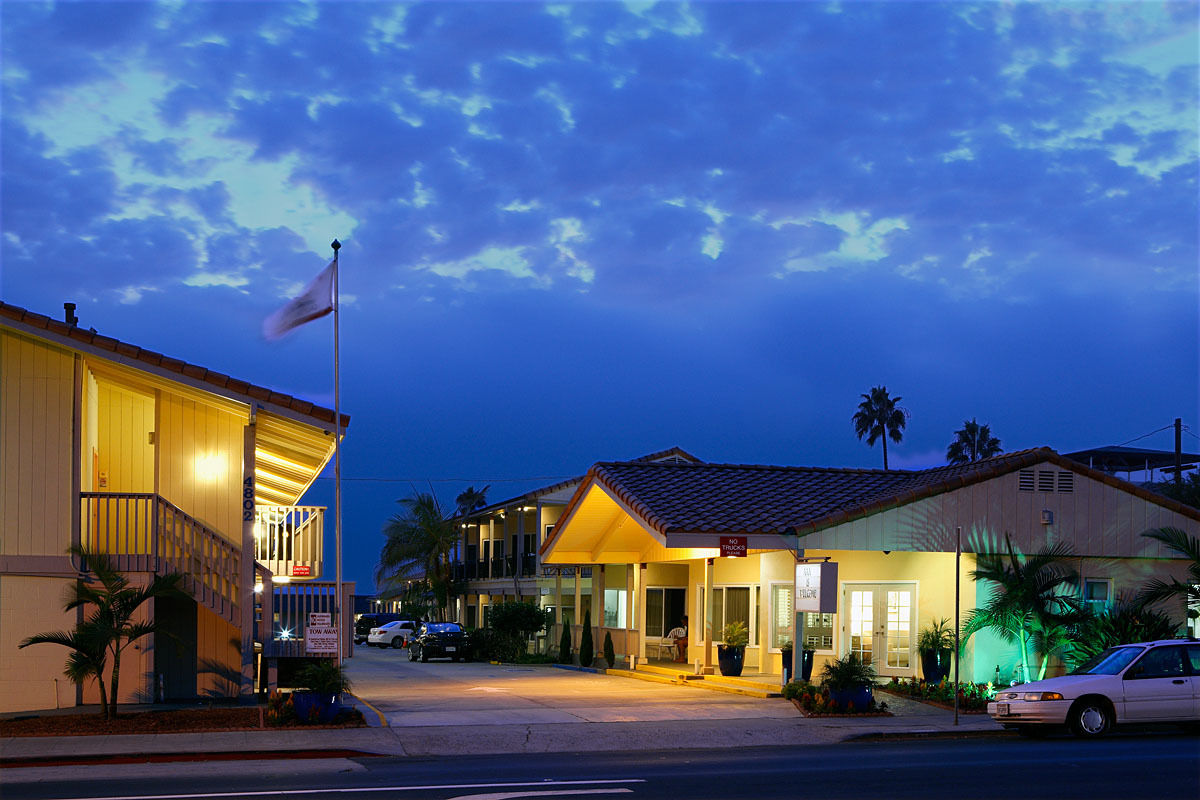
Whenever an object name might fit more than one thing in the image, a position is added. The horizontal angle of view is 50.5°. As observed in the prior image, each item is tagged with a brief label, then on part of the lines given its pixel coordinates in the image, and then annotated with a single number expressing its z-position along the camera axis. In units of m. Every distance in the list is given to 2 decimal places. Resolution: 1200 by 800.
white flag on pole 20.36
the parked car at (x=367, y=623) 67.98
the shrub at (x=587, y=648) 34.22
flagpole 19.84
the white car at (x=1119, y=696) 17.06
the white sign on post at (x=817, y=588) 21.30
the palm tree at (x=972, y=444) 71.88
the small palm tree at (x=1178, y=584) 22.78
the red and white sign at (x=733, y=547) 22.78
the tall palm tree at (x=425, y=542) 54.66
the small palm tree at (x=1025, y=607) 22.41
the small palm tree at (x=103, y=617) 17.59
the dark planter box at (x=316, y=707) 17.97
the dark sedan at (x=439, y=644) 42.18
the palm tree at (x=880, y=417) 72.19
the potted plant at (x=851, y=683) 19.89
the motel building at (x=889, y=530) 23.05
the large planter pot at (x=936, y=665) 23.05
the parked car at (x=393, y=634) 57.16
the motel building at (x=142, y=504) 19.14
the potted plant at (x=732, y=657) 26.38
